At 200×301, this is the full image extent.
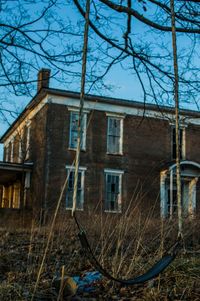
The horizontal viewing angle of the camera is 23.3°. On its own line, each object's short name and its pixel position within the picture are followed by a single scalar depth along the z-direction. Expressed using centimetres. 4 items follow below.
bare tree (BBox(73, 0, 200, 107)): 701
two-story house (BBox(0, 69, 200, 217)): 2295
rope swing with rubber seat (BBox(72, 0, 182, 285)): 304
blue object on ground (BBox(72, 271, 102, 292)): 468
